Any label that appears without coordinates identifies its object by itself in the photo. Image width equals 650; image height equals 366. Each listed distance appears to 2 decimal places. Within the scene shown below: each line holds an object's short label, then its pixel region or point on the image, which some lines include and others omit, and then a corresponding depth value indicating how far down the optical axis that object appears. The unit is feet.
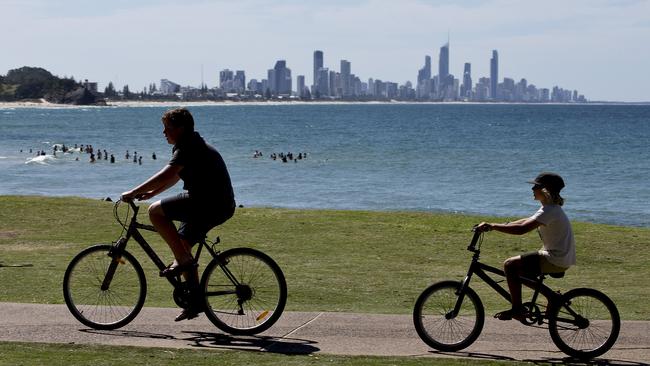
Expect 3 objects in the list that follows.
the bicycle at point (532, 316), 52.31
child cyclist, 52.11
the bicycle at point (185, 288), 56.39
